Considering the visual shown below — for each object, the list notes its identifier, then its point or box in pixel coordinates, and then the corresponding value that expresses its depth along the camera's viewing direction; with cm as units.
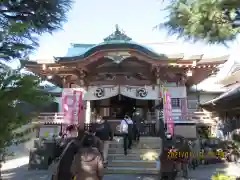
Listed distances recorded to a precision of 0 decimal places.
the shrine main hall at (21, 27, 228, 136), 908
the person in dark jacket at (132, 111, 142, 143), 801
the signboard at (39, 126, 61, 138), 957
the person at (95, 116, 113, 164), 721
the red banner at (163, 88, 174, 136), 822
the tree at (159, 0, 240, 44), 306
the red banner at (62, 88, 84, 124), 867
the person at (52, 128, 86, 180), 363
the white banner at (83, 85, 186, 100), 937
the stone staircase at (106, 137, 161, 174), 669
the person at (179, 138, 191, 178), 577
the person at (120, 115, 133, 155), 733
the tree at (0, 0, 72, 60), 450
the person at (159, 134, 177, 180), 526
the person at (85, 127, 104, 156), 429
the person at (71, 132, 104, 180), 294
